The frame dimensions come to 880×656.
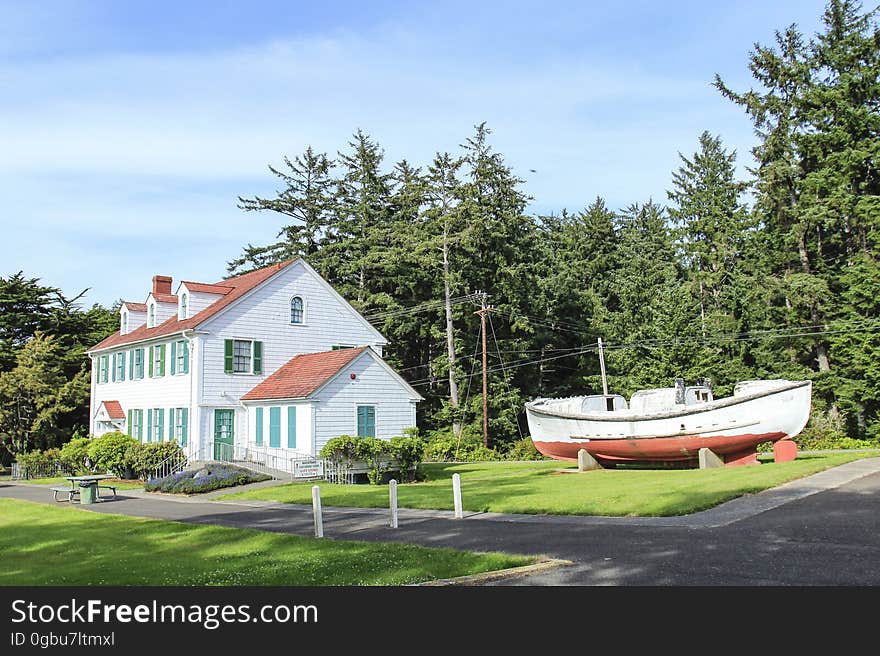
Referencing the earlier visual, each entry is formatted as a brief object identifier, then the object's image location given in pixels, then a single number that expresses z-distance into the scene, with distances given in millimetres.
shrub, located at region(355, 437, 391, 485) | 26303
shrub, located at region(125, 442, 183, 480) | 30130
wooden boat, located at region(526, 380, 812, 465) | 23938
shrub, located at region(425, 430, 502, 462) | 41500
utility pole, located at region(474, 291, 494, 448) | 42281
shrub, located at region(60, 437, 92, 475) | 33866
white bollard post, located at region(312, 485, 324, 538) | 13703
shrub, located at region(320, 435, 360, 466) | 26297
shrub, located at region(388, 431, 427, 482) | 26688
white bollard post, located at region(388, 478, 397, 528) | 14781
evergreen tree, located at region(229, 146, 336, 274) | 62625
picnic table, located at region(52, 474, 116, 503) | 22125
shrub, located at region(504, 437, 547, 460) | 39469
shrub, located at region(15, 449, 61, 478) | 35219
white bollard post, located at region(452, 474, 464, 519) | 15711
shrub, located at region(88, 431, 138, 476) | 31547
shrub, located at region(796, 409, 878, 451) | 33031
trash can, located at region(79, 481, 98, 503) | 22016
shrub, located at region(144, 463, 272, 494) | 24688
